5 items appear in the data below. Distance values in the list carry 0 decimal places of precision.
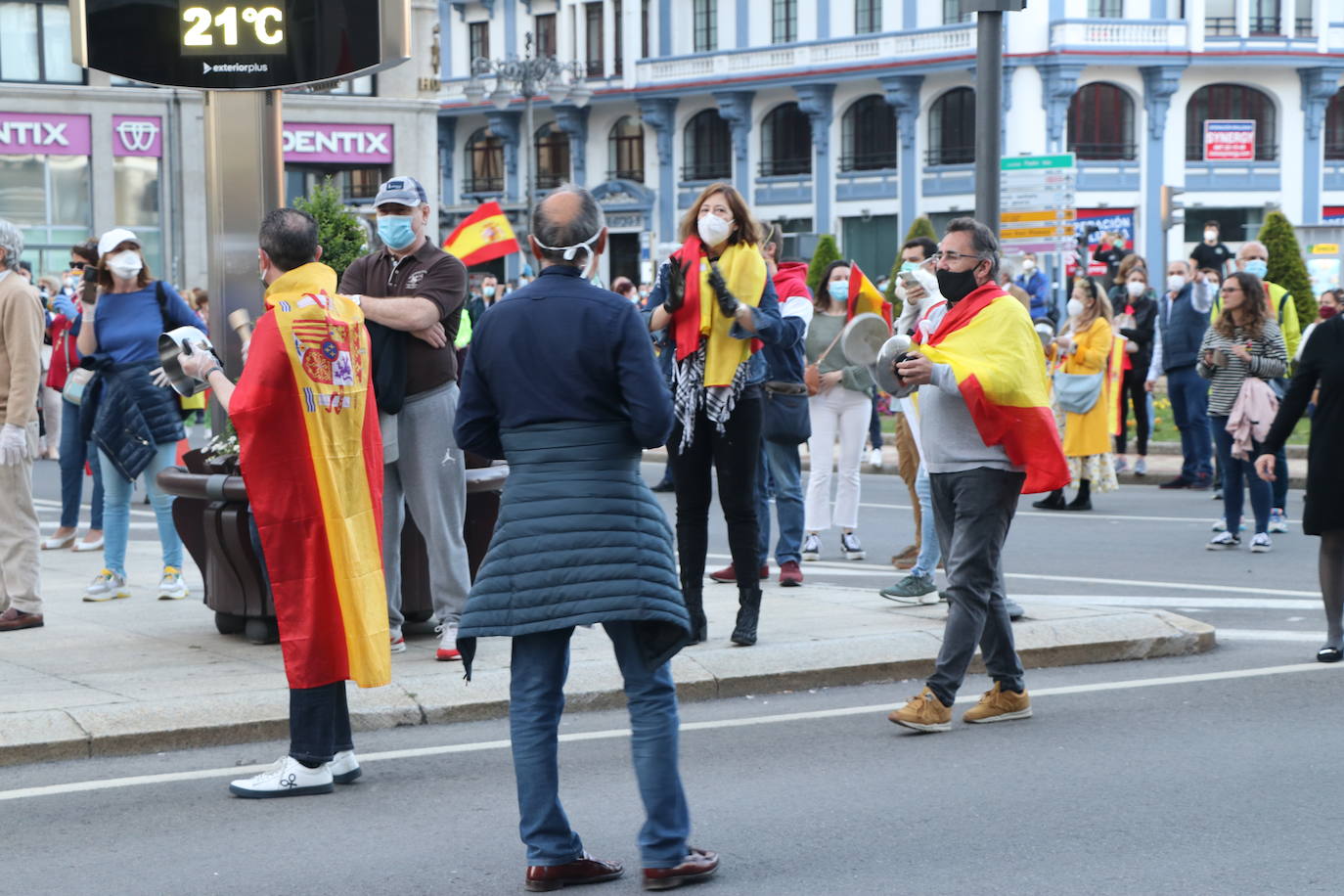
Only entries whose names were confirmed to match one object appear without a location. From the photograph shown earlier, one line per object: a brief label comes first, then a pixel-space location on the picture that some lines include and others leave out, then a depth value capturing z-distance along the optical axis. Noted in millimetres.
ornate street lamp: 39094
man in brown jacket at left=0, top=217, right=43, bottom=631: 8617
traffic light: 27109
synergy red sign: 48000
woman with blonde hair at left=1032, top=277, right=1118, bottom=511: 14852
